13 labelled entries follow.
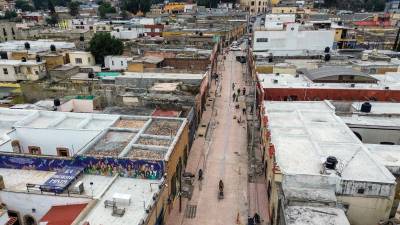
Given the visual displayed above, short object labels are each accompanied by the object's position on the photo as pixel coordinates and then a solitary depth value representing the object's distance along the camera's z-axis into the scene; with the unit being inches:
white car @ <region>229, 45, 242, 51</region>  3097.4
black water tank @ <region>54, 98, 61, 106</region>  1115.3
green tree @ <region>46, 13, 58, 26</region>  4297.7
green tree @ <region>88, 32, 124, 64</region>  1985.2
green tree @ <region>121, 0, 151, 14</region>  5113.2
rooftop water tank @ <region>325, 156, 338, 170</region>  701.3
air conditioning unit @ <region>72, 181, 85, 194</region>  656.4
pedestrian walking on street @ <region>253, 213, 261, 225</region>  815.1
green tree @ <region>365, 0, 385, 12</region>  5221.5
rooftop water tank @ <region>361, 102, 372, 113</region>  1046.8
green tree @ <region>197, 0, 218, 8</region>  5767.7
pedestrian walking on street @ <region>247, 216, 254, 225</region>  800.0
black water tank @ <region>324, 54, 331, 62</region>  1678.2
